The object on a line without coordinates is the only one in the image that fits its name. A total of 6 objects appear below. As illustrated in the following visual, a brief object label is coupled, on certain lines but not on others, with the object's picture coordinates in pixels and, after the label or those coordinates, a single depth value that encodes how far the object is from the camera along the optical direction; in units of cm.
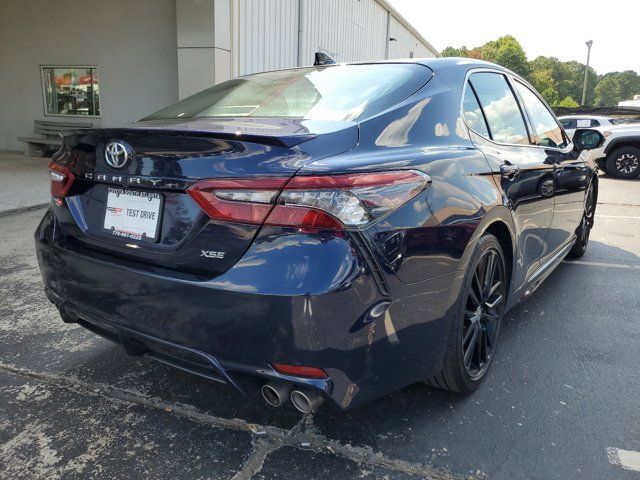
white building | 945
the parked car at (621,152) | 1259
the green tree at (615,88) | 11569
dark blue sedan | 175
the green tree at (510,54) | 7594
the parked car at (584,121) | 1516
